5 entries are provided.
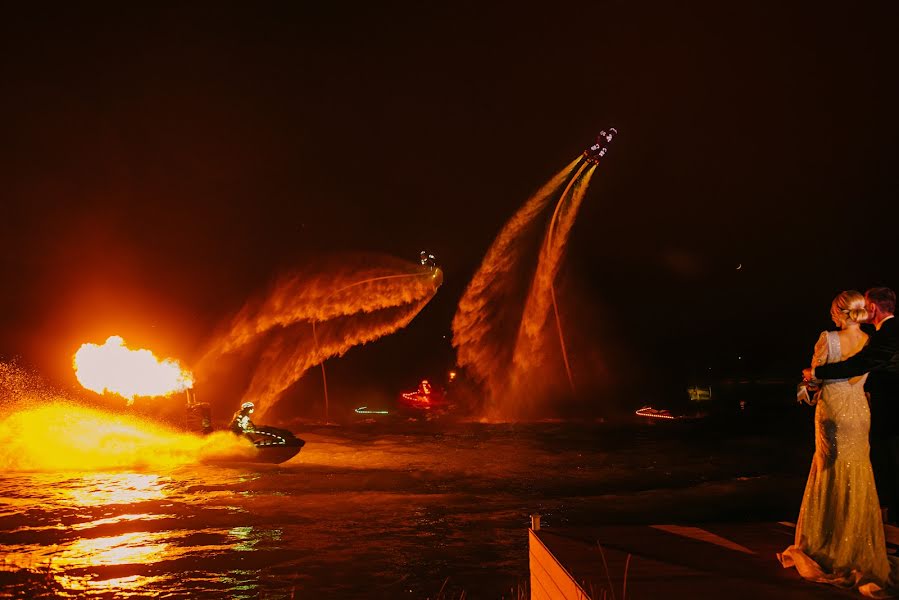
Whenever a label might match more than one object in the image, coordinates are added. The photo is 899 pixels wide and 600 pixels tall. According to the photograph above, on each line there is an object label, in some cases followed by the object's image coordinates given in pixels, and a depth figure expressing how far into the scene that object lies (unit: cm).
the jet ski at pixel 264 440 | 1991
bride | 575
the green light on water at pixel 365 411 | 3887
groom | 664
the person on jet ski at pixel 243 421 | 2014
